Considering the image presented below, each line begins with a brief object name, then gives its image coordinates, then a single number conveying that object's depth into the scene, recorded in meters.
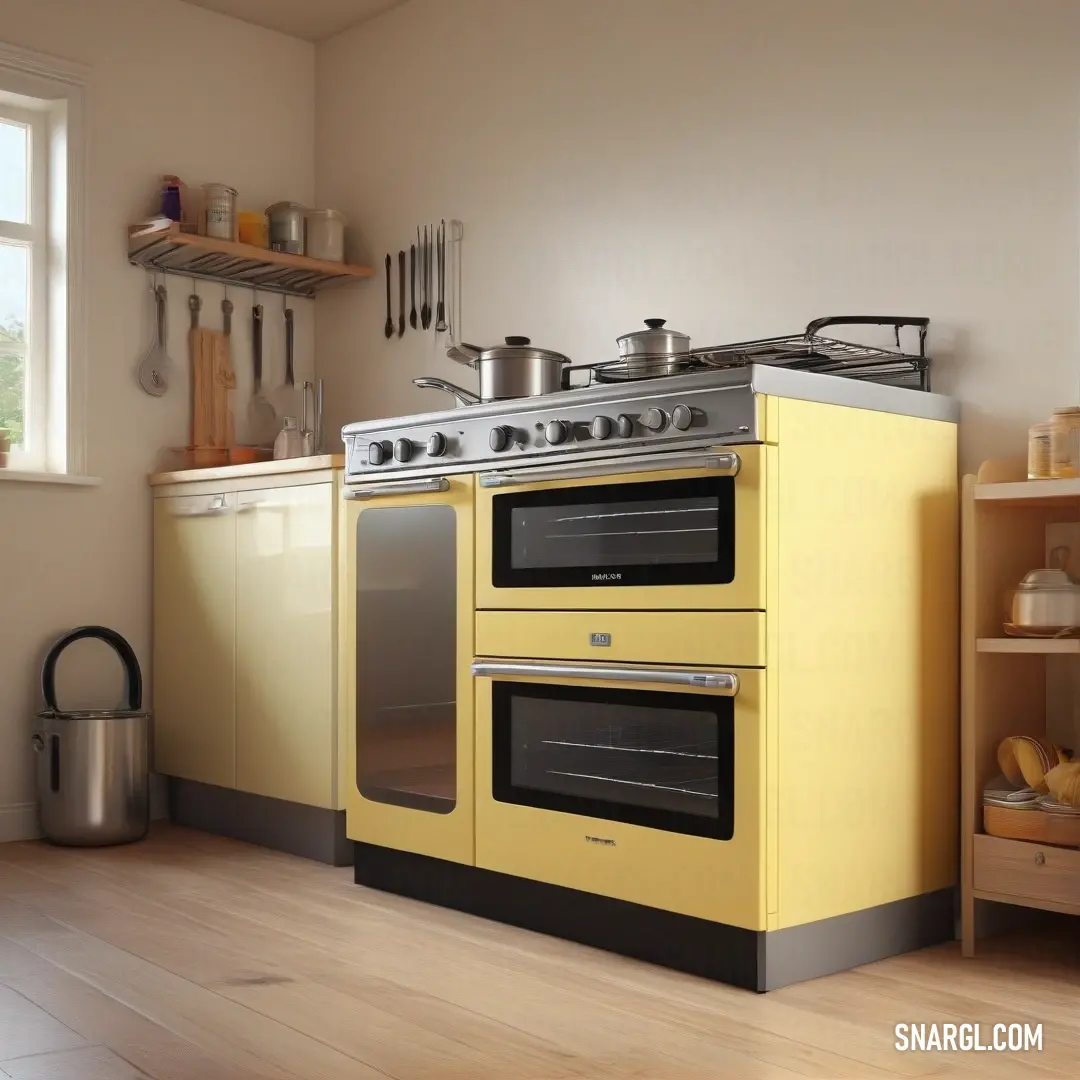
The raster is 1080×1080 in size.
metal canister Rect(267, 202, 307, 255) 4.26
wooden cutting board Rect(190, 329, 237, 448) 4.26
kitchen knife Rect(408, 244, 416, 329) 4.19
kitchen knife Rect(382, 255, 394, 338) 4.29
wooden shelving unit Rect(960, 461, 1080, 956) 2.43
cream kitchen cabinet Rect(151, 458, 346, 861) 3.42
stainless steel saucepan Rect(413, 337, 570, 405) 3.09
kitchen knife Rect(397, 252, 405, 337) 4.24
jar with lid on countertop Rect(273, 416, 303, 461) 4.01
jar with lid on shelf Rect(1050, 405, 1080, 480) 2.44
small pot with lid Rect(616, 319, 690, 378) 2.91
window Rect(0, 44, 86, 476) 3.99
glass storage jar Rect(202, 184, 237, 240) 4.10
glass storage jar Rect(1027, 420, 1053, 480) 2.47
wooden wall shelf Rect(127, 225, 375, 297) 4.02
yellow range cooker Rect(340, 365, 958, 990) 2.30
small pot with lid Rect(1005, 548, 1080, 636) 2.46
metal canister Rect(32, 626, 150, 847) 3.65
